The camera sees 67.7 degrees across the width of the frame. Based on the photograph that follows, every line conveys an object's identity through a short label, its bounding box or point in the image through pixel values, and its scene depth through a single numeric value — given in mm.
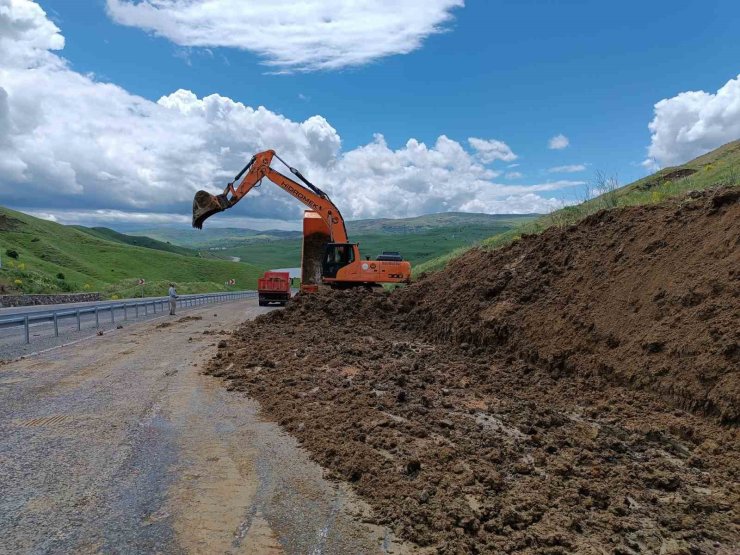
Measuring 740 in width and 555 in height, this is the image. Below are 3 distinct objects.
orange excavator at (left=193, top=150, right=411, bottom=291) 20484
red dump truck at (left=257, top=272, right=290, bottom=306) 34219
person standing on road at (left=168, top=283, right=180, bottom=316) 25489
